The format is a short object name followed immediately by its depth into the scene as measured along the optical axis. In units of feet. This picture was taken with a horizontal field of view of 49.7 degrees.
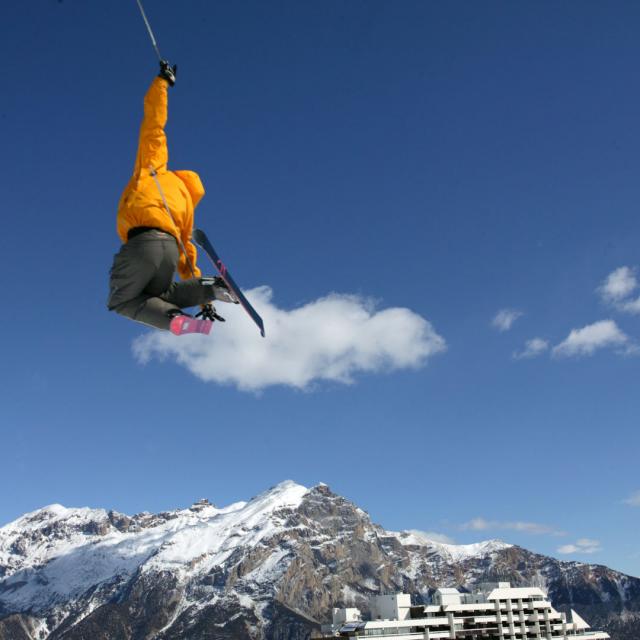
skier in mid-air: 28.94
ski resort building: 317.20
